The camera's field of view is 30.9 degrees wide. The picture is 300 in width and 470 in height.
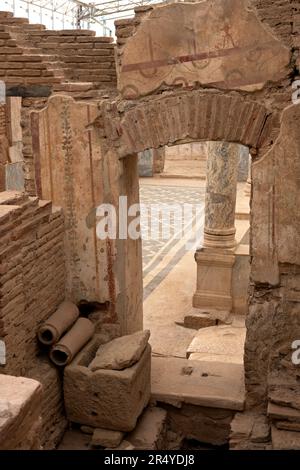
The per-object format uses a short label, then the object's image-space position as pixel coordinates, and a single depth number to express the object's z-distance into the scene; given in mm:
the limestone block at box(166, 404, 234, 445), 4719
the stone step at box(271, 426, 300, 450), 4023
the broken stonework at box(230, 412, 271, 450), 4268
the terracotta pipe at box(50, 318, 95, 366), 4504
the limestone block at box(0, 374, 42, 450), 1770
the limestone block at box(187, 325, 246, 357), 6430
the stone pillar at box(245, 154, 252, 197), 12358
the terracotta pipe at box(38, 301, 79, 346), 4488
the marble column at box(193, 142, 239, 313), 7844
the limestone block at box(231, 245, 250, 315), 7840
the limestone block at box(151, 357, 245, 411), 4672
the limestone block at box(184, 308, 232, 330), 7562
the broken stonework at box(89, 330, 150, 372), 4398
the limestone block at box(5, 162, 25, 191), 10484
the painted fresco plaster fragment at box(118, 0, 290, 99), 4258
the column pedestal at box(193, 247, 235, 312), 7844
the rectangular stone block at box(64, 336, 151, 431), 4293
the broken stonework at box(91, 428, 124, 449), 4320
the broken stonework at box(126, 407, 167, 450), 4404
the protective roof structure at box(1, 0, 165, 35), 20375
